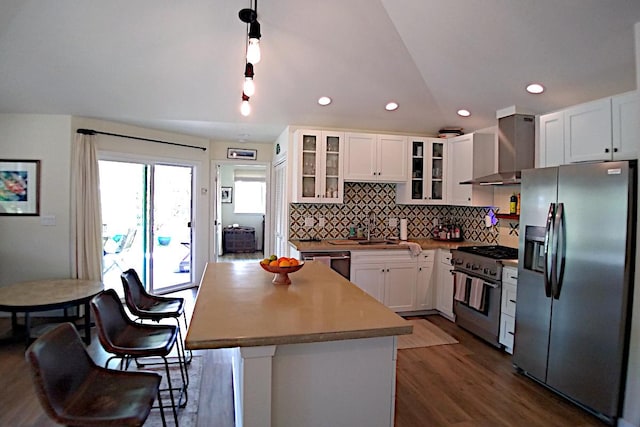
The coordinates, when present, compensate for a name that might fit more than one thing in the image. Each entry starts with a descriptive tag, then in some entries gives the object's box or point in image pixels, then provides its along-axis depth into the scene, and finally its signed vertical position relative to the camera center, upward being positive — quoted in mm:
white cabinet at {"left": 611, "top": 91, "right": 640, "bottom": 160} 2385 +590
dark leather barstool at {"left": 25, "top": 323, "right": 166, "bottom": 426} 1392 -834
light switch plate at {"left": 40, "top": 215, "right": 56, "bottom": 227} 4168 -234
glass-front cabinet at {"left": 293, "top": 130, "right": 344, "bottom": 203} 4445 +478
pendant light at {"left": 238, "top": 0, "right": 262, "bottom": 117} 2104 +885
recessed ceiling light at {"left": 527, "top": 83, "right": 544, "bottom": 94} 3396 +1164
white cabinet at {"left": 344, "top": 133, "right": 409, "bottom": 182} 4550 +625
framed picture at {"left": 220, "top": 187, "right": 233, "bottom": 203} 9570 +232
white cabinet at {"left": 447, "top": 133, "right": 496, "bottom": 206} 4383 +556
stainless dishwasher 4109 -595
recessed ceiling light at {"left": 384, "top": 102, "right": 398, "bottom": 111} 4271 +1201
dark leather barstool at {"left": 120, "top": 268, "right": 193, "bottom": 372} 2549 -784
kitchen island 1540 -688
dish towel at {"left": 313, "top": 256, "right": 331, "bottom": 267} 4086 -596
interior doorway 9258 -158
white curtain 4211 -99
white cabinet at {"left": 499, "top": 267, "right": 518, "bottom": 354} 3352 -914
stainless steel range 3568 -799
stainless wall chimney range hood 3836 +696
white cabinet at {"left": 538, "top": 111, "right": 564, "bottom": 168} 2936 +593
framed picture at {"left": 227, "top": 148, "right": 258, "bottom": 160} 5984 +836
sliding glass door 4859 -292
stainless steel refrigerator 2330 -478
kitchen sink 4545 -442
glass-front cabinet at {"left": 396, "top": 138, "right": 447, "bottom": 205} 4789 +462
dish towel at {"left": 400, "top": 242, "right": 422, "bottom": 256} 4371 -482
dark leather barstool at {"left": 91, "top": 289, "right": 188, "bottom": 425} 1971 -821
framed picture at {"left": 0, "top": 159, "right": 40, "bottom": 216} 4098 +143
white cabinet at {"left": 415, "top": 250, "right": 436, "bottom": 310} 4480 -895
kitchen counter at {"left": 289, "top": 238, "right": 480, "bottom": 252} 4121 -453
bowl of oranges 2350 -402
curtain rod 4223 +845
